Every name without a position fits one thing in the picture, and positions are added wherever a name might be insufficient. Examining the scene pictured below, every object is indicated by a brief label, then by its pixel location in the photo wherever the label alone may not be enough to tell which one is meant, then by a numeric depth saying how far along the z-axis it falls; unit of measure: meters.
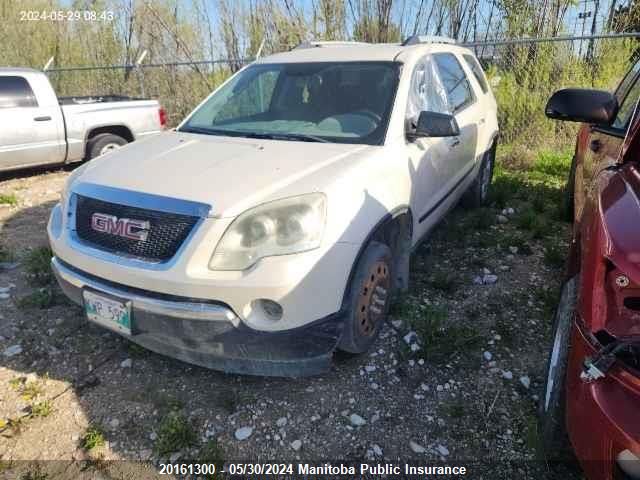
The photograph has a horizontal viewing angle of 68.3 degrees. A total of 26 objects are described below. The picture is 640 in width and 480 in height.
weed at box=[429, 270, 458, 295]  3.54
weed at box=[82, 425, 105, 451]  2.25
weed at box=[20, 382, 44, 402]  2.57
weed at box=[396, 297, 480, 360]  2.83
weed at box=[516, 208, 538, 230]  4.60
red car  1.32
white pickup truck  6.35
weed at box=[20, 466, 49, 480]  2.10
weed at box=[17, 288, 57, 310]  3.38
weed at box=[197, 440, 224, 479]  2.16
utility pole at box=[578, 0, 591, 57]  7.81
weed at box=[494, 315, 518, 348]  2.95
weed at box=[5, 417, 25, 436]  2.35
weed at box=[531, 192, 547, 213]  5.07
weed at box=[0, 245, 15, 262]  4.16
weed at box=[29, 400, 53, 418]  2.43
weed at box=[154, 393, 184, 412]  2.45
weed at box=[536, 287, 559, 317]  3.26
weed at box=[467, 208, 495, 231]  4.64
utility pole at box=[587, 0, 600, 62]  7.30
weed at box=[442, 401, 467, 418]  2.41
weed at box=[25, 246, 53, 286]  3.74
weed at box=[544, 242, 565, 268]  3.90
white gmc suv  2.16
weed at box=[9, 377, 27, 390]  2.65
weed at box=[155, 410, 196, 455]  2.22
